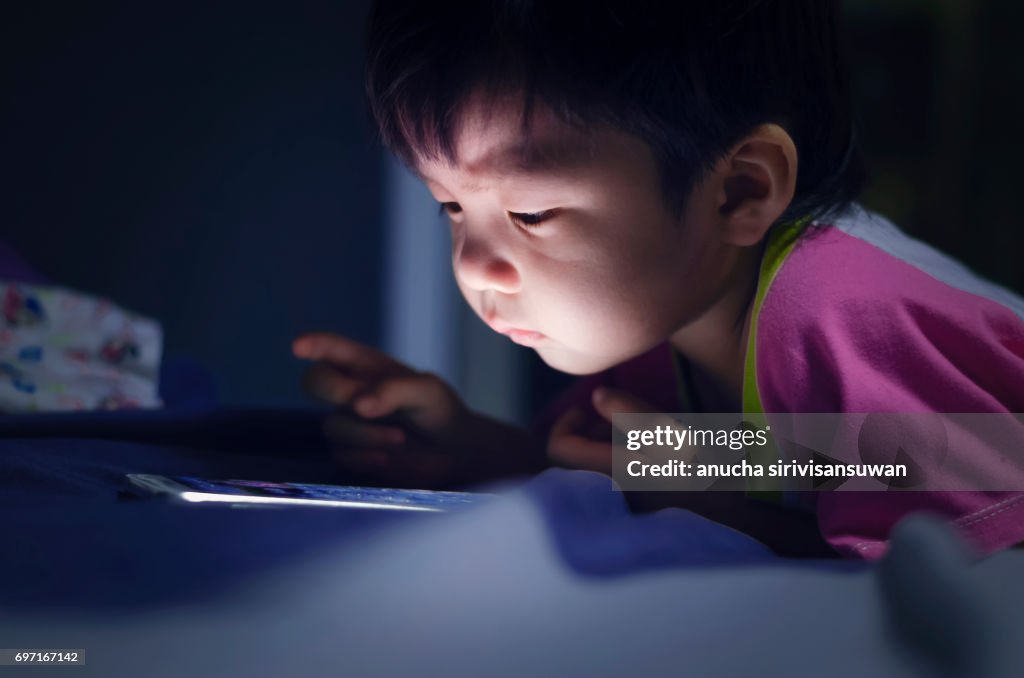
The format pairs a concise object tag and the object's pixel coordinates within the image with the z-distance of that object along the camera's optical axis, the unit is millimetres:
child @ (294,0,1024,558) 594
